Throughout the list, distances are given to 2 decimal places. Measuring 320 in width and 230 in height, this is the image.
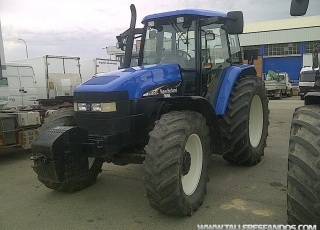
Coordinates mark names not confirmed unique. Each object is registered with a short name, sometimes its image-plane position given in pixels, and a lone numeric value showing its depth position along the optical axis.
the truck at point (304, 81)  18.77
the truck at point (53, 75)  13.35
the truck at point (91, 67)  16.39
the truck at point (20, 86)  11.12
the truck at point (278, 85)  22.92
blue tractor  3.60
